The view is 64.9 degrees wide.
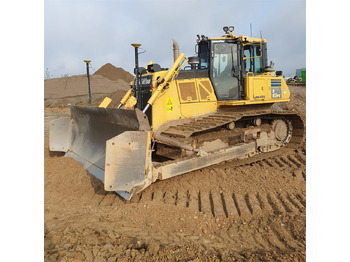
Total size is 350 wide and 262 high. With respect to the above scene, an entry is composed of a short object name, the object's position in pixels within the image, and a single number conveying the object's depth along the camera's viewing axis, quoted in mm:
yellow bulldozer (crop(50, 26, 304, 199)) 4641
